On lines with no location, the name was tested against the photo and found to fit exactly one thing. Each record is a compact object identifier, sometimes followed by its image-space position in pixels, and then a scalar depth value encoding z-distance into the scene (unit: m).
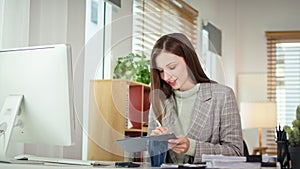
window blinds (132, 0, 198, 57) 2.87
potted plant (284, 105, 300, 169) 1.77
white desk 1.79
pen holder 1.75
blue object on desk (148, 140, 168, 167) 1.83
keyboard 1.92
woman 2.17
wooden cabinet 2.53
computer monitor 2.03
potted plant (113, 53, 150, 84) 3.12
